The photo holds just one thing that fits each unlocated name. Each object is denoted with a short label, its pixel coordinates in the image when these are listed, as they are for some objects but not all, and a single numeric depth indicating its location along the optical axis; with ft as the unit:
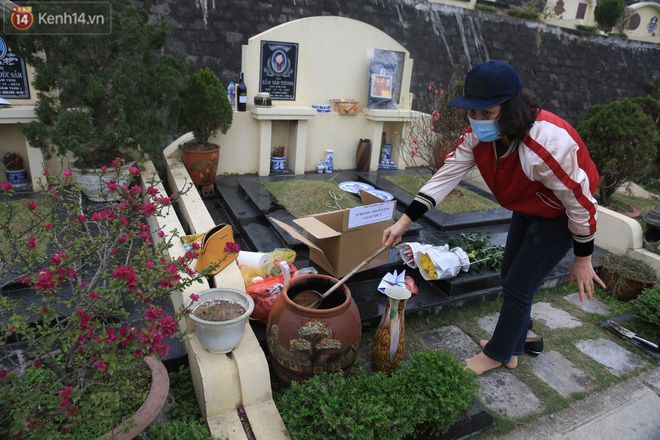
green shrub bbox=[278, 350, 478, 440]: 6.66
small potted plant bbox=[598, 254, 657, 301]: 13.14
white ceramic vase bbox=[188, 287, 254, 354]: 7.46
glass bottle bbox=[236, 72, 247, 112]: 18.26
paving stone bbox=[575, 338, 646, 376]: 10.44
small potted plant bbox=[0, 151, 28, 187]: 15.33
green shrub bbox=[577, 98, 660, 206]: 18.28
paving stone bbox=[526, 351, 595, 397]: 9.57
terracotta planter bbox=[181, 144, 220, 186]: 16.48
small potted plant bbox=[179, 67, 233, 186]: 16.24
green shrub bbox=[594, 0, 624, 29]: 51.52
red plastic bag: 9.45
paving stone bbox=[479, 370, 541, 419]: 8.74
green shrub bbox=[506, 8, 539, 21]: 44.70
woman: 6.66
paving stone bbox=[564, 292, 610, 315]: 12.84
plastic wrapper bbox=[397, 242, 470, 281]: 11.65
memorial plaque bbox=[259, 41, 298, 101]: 18.45
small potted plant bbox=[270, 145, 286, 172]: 19.89
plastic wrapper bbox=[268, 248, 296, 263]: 11.62
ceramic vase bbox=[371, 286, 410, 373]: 8.20
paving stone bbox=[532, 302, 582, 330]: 11.96
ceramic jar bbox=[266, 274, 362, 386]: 7.64
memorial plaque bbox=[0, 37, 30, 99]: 14.29
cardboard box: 10.43
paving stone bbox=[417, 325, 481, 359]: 10.36
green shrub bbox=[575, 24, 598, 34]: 47.09
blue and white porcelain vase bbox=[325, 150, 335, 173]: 20.53
